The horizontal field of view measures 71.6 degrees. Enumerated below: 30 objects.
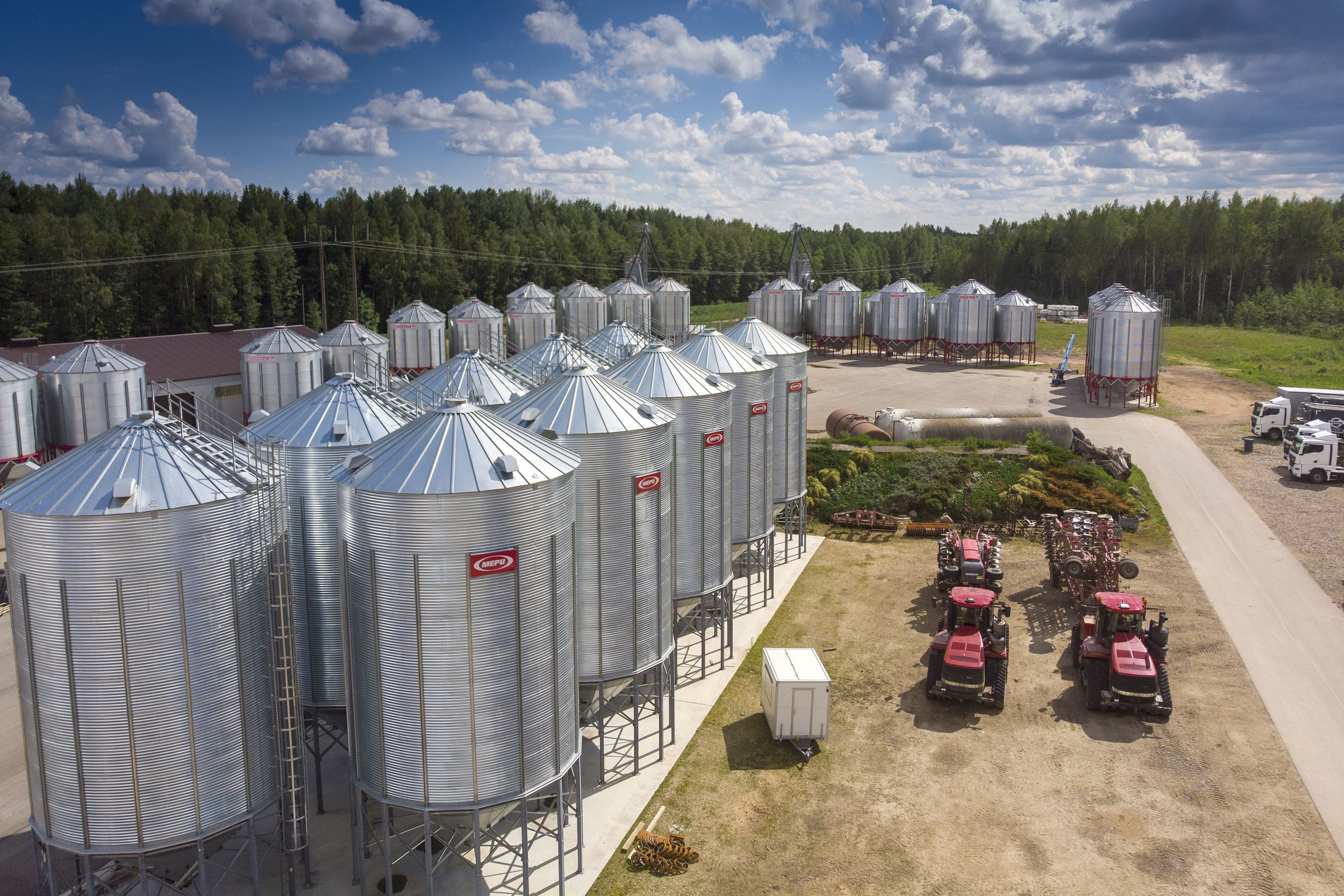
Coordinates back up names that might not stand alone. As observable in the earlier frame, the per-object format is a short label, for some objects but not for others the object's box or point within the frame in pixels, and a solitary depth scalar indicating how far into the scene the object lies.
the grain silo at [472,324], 64.06
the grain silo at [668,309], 87.31
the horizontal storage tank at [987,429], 53.12
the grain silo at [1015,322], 87.88
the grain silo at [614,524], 22.08
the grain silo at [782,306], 96.56
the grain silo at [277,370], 48.84
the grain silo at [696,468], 27.50
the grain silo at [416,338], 59.84
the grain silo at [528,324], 70.31
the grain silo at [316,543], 20.97
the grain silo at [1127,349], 66.25
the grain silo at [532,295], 76.44
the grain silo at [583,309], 77.12
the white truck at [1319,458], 48.44
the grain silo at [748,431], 32.53
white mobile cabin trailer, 24.86
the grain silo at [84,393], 43.75
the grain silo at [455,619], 16.72
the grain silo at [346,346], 51.53
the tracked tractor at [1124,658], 25.91
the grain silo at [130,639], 15.73
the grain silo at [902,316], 91.25
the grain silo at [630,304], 80.38
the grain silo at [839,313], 94.62
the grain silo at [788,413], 37.41
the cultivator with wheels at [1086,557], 32.19
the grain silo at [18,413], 41.19
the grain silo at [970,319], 86.88
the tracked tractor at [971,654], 26.69
